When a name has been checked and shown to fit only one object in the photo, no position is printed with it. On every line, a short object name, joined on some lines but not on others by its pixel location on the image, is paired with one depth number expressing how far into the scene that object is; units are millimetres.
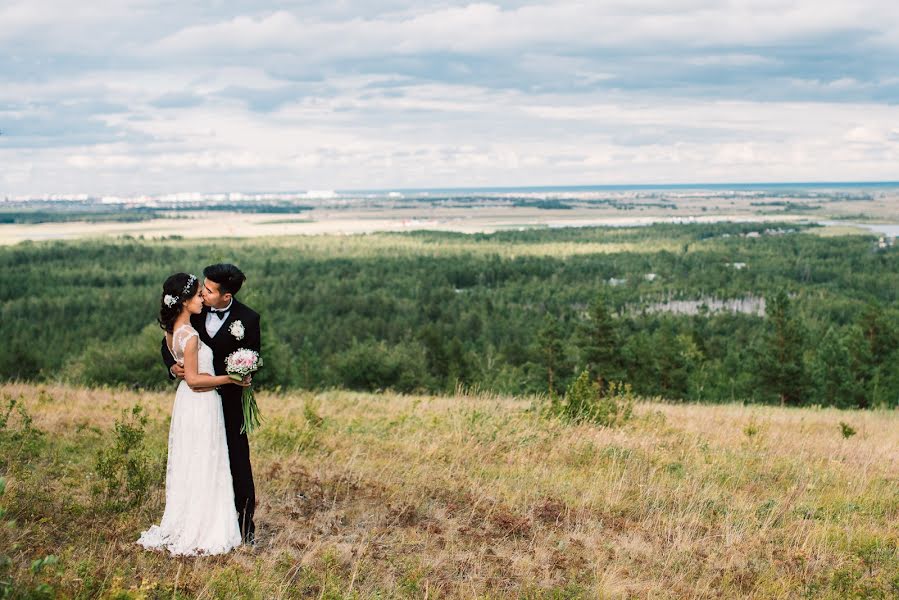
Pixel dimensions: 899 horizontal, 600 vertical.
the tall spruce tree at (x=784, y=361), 43688
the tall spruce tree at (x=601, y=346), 45219
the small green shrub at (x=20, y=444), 9531
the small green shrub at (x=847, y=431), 13876
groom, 6504
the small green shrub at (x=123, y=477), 8086
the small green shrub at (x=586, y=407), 13180
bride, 6738
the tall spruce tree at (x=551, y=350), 49125
